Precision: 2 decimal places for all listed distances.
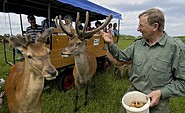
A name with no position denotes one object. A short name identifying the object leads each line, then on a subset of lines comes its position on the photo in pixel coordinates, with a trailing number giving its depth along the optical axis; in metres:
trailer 3.34
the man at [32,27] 3.93
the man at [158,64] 1.38
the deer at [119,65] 4.75
